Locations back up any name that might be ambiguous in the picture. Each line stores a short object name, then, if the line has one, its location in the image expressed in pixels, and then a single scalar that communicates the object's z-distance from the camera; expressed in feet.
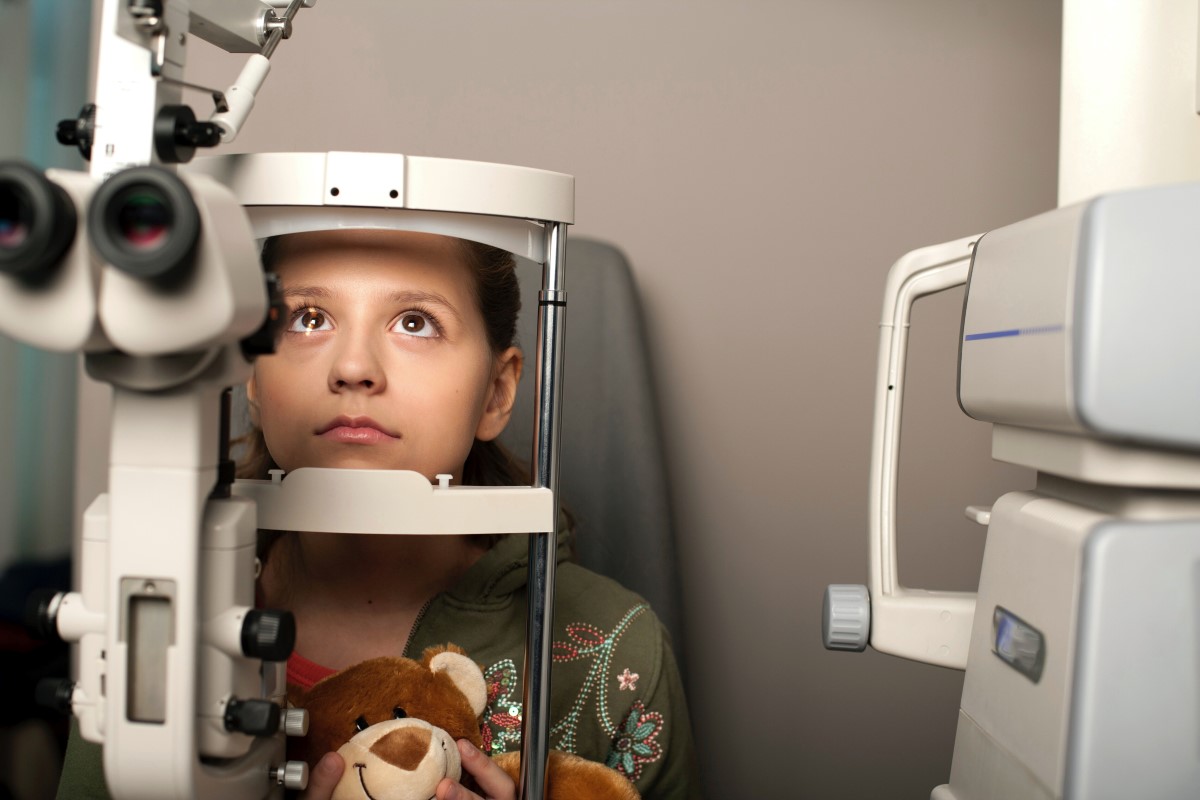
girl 2.90
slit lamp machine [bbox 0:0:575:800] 1.89
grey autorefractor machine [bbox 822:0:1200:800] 1.87
